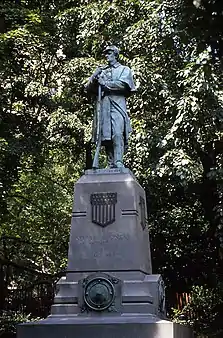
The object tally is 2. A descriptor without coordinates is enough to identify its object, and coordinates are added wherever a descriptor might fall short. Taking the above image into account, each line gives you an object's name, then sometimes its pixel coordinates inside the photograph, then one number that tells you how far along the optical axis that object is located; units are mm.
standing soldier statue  10211
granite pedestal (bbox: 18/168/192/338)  8602
